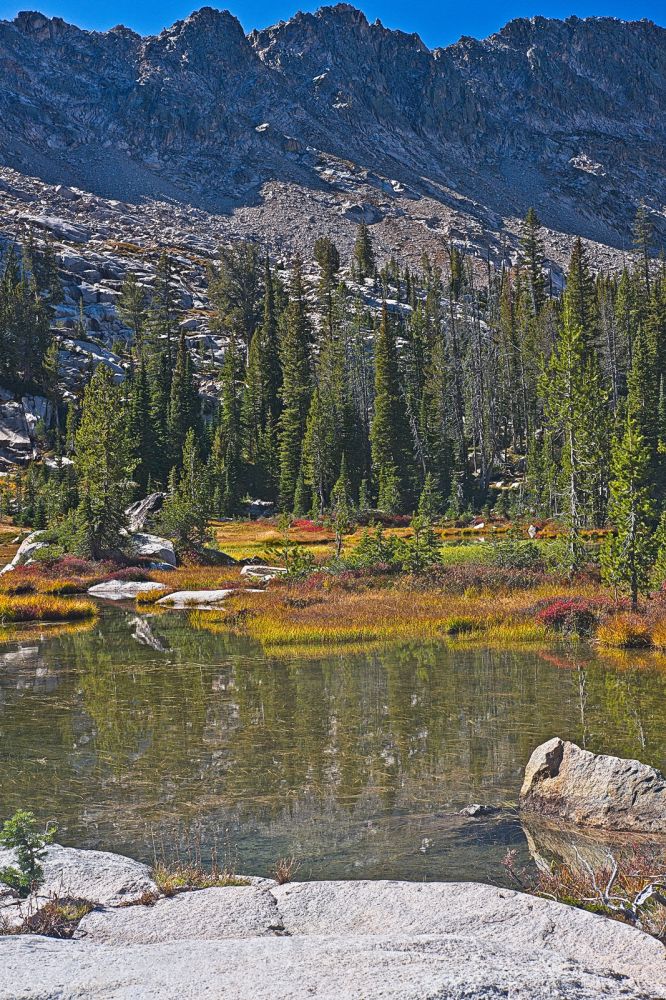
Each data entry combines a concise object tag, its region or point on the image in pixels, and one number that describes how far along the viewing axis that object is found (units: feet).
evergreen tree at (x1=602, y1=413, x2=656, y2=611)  84.12
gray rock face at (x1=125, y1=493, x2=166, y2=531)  183.44
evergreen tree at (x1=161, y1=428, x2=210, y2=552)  156.46
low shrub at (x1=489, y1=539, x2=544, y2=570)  112.47
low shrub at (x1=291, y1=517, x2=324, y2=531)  212.02
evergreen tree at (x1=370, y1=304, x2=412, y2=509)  254.27
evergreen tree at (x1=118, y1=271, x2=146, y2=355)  389.60
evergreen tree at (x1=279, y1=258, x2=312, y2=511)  269.23
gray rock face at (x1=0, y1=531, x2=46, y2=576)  143.37
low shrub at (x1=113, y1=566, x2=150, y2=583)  128.98
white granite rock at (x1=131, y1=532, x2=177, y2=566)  147.95
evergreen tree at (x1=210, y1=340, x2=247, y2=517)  248.93
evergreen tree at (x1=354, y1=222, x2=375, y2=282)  464.65
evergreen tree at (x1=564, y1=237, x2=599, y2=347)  275.18
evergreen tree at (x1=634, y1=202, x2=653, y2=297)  341.41
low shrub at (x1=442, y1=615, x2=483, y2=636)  82.12
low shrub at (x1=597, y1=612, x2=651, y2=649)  72.59
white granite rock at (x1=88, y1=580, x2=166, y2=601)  118.62
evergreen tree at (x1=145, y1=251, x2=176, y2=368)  339.16
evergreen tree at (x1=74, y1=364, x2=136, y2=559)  144.25
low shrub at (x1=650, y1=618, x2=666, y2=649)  70.56
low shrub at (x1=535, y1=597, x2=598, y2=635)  79.43
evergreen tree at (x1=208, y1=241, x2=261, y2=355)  394.93
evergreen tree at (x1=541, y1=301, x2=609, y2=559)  115.09
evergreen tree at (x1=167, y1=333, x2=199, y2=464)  284.61
